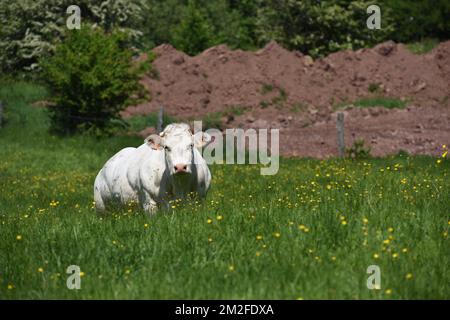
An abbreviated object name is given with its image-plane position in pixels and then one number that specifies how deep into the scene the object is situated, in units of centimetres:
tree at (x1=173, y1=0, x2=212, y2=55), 4975
